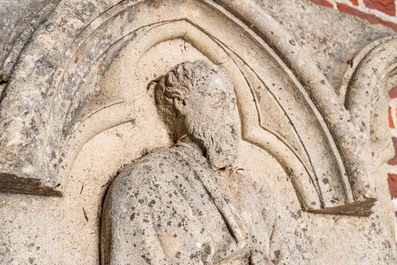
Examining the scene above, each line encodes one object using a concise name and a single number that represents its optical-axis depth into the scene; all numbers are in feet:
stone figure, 4.18
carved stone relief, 4.15
